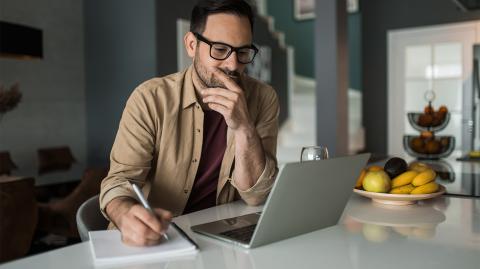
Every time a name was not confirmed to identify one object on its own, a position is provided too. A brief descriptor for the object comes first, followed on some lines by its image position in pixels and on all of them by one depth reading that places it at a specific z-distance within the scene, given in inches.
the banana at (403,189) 58.3
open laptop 39.2
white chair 50.9
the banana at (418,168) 60.8
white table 36.3
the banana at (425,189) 58.2
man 56.5
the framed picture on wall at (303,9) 306.7
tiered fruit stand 101.3
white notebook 36.6
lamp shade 157.2
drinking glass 56.0
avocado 60.8
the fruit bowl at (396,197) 56.7
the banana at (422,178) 58.4
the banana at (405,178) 58.8
